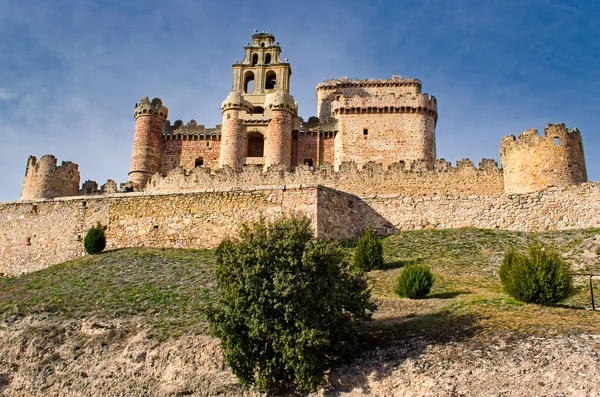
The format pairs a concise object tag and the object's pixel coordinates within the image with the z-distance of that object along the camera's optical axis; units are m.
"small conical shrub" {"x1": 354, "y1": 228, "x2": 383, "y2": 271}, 17.77
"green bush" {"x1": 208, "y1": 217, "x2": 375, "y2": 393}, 10.89
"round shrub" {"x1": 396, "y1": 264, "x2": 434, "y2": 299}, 14.66
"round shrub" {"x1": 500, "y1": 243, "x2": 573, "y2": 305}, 12.59
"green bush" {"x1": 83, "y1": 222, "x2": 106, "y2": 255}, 22.83
